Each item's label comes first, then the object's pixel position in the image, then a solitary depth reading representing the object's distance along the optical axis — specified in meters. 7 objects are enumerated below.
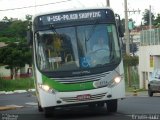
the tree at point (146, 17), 131.88
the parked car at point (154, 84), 35.34
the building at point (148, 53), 50.50
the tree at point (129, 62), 56.19
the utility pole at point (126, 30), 50.98
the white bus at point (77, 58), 16.05
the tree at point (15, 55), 82.19
